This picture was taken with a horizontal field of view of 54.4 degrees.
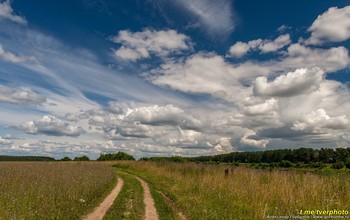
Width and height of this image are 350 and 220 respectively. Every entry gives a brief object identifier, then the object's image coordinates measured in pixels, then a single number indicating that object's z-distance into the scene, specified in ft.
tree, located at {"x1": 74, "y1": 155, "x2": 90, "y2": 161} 349.41
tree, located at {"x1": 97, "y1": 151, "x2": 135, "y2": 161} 400.69
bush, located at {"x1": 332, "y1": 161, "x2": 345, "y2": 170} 221.17
